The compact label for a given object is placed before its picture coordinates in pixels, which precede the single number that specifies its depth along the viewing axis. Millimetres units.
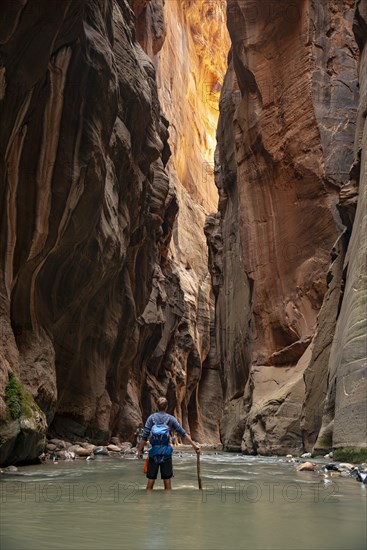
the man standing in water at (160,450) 8000
